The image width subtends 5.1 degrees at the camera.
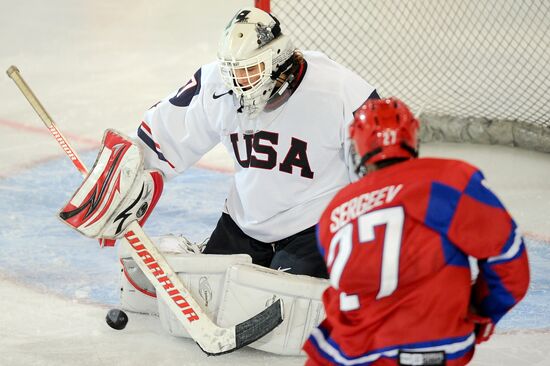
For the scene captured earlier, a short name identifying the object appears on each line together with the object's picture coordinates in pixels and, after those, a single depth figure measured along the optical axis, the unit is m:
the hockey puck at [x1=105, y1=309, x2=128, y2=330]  21.06
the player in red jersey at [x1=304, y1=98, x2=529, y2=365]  19.62
